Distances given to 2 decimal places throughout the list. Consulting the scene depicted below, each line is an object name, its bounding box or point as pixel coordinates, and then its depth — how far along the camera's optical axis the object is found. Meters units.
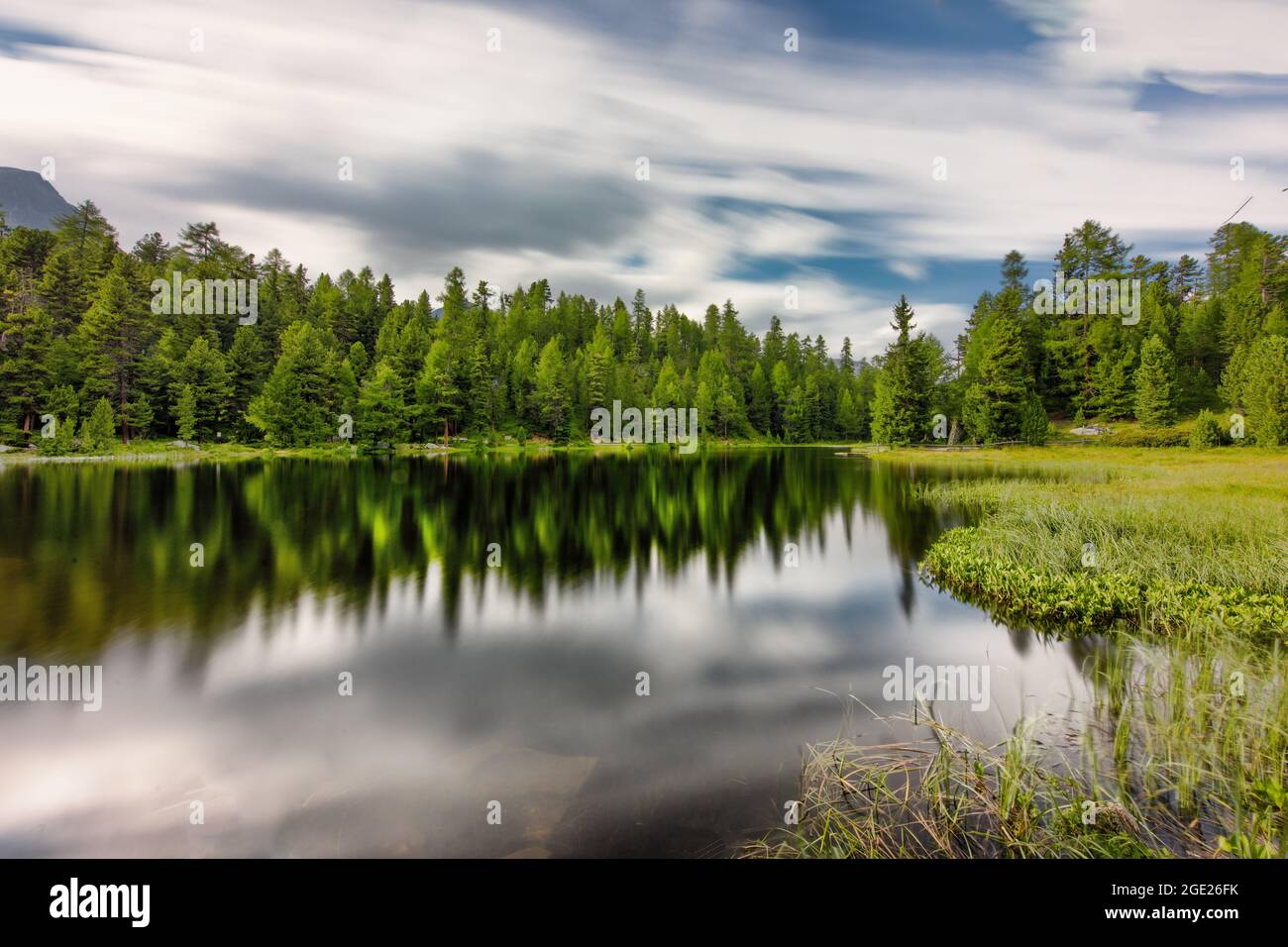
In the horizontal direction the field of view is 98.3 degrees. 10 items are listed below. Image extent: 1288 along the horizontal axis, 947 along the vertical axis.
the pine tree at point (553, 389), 85.38
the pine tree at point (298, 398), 65.62
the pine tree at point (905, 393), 68.69
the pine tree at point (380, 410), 70.44
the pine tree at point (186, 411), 59.94
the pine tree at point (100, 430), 52.84
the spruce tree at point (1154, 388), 55.69
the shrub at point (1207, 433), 46.34
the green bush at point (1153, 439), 52.28
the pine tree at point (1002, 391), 60.72
